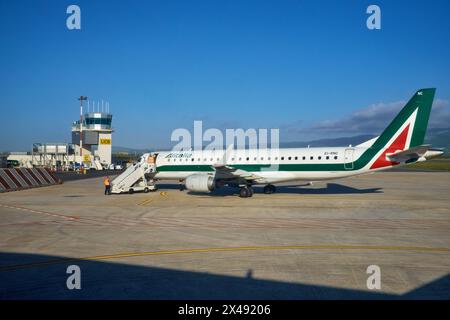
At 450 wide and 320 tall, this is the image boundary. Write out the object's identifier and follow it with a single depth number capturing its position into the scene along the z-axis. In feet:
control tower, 254.06
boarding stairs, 102.27
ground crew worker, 100.78
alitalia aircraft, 81.76
